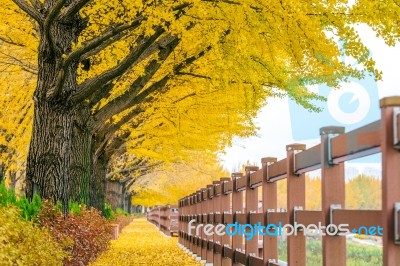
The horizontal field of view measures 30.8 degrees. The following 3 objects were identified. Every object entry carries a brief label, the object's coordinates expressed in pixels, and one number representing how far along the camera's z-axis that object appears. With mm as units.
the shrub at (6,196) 8380
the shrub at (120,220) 29206
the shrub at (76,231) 9461
